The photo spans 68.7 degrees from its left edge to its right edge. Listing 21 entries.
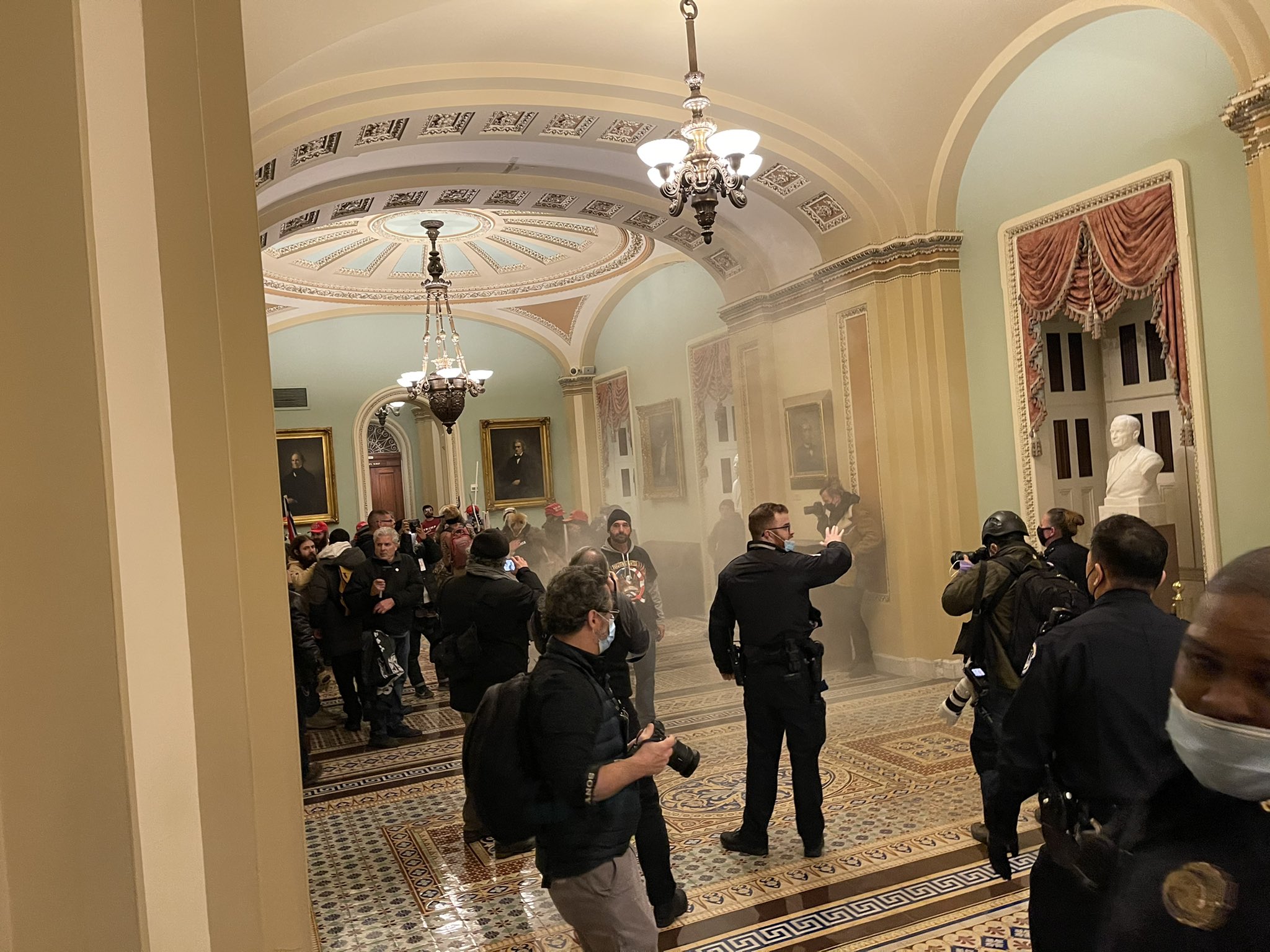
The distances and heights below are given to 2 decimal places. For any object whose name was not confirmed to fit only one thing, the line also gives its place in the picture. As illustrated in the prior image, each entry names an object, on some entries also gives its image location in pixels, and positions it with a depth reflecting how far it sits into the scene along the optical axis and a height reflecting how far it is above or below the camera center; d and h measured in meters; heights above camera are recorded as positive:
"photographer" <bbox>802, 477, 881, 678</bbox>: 8.98 -0.82
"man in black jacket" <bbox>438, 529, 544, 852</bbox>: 4.97 -0.66
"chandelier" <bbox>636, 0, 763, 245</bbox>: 5.68 +1.99
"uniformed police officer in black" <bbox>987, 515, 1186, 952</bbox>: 2.12 -0.65
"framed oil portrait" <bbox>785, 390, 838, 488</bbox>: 9.68 +0.29
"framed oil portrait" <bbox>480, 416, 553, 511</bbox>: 17.41 +0.53
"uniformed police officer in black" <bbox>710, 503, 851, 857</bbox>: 4.35 -0.88
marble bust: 6.62 -0.24
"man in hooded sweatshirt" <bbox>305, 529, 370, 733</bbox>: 6.89 -0.77
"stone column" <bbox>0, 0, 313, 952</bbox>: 0.95 +0.01
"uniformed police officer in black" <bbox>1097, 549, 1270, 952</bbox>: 1.22 -0.50
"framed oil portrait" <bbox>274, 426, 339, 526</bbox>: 15.91 +0.53
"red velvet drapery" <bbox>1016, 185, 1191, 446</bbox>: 6.48 +1.32
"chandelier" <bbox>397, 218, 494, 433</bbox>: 12.08 +1.59
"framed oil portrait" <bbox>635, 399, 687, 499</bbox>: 13.88 +0.44
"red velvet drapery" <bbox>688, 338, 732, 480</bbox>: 12.14 +1.30
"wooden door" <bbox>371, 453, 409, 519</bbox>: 20.14 +0.29
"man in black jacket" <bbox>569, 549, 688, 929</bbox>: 3.70 -1.28
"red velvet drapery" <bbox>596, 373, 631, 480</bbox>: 15.82 +1.31
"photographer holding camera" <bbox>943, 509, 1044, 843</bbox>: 4.19 -0.74
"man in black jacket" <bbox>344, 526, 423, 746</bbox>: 6.82 -0.69
